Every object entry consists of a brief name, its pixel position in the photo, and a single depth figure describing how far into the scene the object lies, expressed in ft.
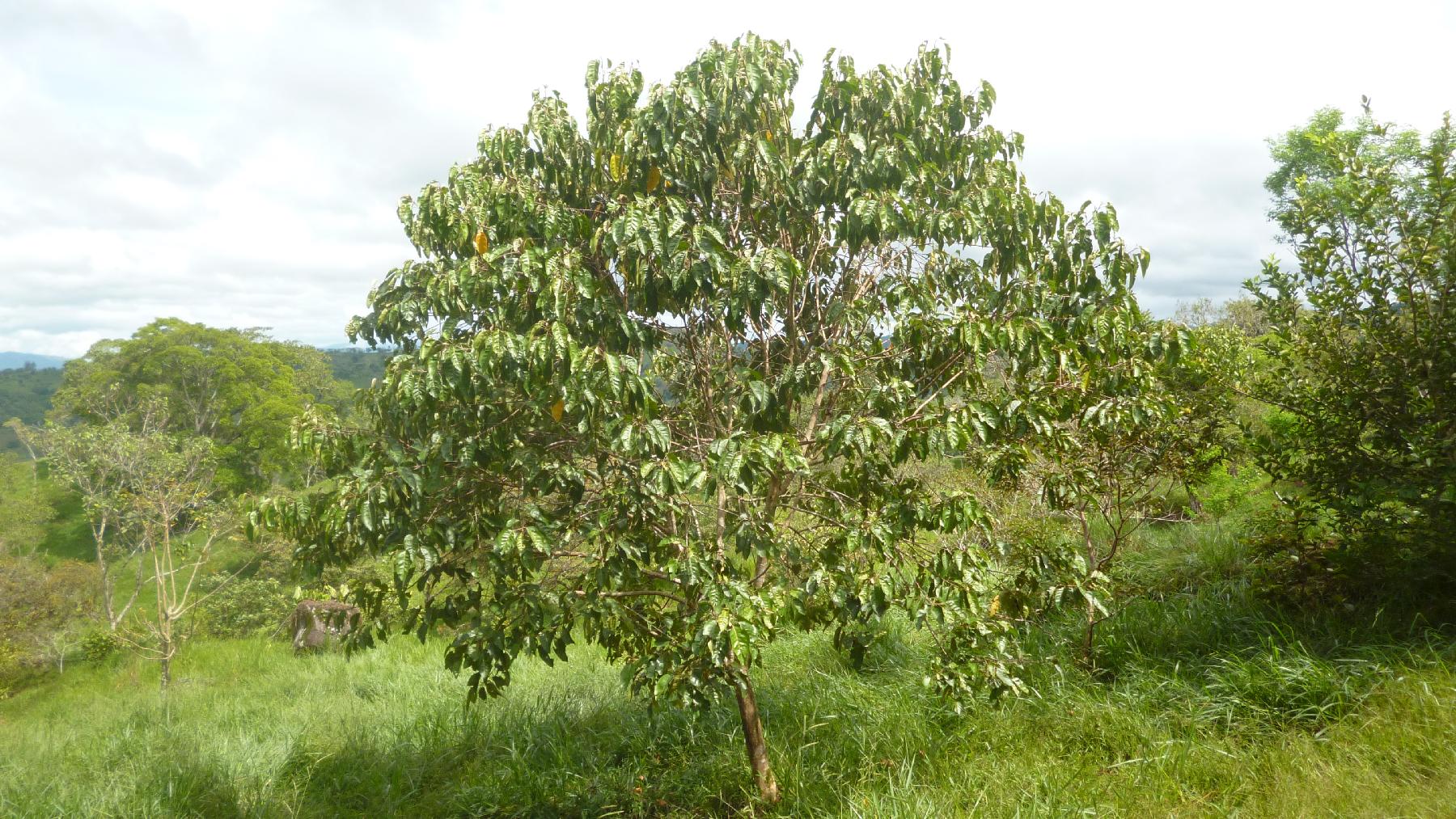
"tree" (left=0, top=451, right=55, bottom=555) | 77.41
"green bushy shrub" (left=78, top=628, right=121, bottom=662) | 61.21
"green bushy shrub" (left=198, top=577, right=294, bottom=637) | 61.46
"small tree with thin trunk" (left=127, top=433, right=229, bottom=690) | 47.88
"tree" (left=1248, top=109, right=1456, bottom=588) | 13.98
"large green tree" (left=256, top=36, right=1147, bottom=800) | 11.14
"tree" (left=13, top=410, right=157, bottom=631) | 53.83
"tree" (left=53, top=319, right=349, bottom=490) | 86.02
